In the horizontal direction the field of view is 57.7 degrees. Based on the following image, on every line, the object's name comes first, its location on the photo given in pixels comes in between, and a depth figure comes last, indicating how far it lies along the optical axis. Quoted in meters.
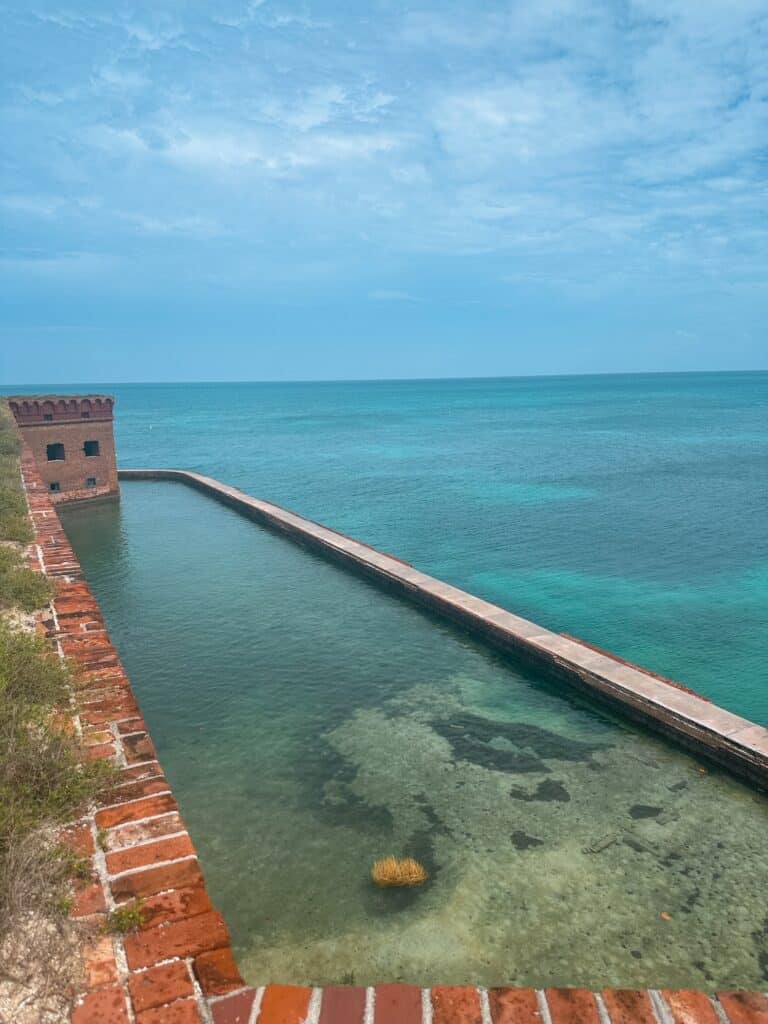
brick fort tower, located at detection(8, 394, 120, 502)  28.83
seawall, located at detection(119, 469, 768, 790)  9.77
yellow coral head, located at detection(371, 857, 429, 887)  7.50
